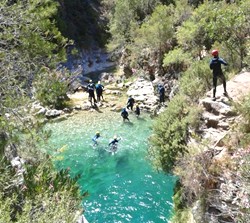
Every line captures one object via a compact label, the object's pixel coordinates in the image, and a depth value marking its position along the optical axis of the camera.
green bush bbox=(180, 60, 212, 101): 10.20
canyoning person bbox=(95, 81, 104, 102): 17.44
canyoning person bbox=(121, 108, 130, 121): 14.51
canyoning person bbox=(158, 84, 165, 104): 15.73
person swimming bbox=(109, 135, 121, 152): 12.29
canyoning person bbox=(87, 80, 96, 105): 16.92
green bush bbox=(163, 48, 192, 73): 15.45
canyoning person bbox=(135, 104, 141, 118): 15.27
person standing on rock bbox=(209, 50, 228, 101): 8.05
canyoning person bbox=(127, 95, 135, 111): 15.89
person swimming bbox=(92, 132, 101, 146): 12.78
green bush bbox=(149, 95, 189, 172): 8.55
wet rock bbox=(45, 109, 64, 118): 16.21
